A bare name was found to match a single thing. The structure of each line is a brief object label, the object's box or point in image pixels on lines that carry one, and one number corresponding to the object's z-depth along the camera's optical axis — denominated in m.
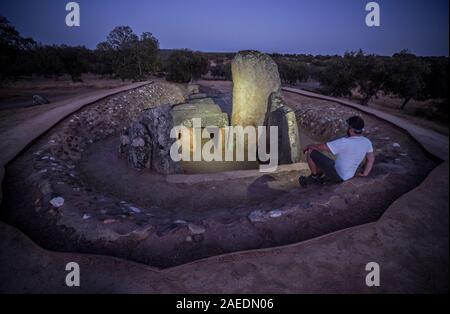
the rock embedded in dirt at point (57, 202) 4.55
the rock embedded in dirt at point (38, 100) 14.35
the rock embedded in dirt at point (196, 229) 3.92
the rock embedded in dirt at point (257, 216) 4.14
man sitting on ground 4.29
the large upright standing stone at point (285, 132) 7.37
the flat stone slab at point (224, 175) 6.55
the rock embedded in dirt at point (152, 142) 7.31
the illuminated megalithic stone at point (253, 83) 8.79
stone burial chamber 7.42
